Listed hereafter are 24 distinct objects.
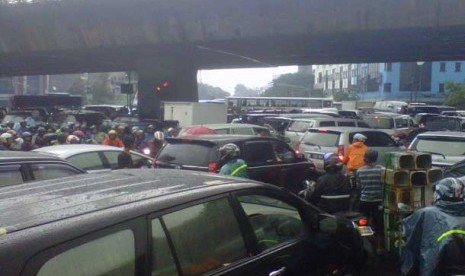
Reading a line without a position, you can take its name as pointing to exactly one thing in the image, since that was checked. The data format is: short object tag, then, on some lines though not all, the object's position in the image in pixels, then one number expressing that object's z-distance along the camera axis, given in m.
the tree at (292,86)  117.56
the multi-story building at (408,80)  82.12
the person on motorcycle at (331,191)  6.69
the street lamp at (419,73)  80.19
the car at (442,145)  11.27
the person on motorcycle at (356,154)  10.38
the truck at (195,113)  25.08
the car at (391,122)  25.00
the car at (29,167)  5.34
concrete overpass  25.61
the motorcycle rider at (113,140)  12.69
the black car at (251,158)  8.80
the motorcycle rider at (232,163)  7.06
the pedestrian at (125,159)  9.45
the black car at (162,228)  2.49
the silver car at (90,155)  9.24
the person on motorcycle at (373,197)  6.96
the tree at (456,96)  58.41
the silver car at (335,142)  13.47
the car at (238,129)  16.25
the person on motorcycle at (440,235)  3.96
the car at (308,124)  18.91
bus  53.54
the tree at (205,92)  172.55
